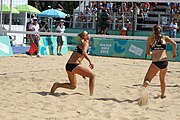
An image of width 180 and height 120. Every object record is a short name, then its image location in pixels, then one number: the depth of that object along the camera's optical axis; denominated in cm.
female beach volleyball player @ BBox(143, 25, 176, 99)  718
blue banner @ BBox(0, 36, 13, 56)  1534
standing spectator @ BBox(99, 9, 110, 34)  2198
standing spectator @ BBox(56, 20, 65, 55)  1705
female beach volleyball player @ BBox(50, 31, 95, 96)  721
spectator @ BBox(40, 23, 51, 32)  2458
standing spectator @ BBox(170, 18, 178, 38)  2134
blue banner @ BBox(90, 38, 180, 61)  1728
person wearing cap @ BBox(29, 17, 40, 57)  1628
